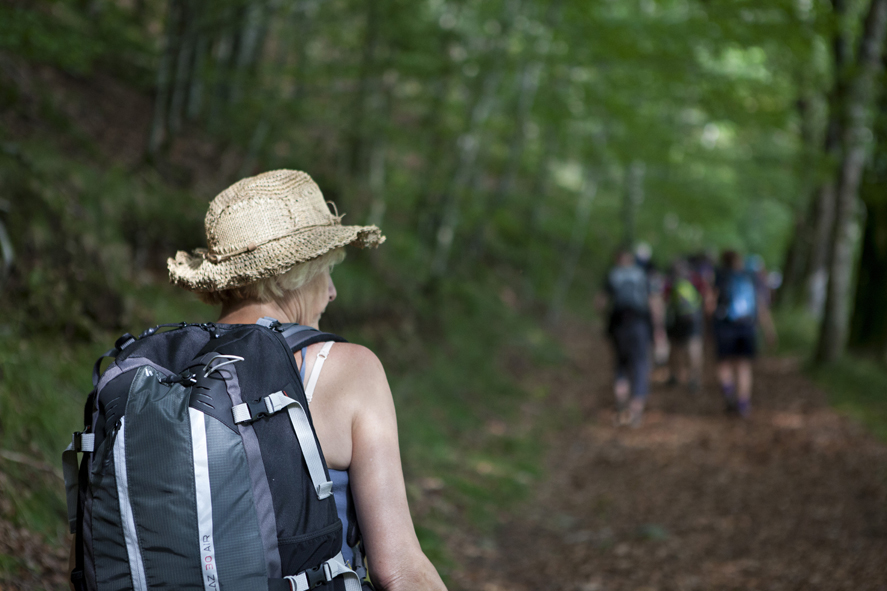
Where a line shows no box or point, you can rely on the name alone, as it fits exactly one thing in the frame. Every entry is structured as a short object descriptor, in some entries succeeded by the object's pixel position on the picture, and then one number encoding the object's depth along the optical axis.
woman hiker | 1.70
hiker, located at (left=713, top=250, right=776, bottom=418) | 8.89
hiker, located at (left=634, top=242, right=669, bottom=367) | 10.47
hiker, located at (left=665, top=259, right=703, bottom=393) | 11.01
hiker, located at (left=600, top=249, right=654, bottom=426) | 9.26
